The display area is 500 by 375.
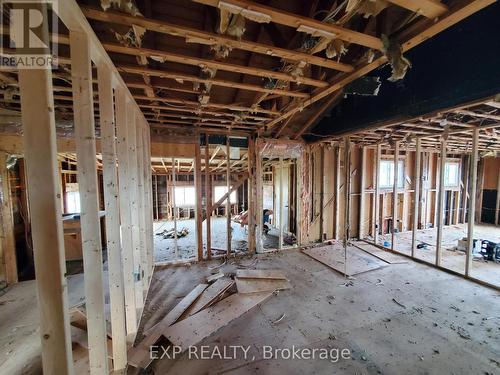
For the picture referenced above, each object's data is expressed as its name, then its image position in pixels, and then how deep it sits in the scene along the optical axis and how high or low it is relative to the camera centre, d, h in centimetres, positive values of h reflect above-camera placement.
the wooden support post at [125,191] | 202 -15
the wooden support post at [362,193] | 560 -56
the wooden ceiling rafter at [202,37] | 136 +104
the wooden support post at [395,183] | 470 -25
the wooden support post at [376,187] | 507 -38
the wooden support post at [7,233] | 323 -91
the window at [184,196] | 993 -105
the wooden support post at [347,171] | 404 +3
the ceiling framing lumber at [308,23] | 129 +103
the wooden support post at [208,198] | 424 -51
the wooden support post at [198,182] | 425 -16
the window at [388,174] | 621 -6
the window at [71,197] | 586 -62
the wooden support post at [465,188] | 723 -60
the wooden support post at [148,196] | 345 -37
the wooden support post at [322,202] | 540 -77
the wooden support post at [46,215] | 91 -18
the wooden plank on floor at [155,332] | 195 -174
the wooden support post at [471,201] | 346 -49
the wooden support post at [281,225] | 479 -121
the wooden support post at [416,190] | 425 -38
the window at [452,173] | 714 -6
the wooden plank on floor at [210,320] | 223 -177
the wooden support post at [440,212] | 394 -76
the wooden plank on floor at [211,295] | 272 -174
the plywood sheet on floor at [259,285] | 315 -177
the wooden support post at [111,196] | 167 -17
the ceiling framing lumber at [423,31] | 128 +101
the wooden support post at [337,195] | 544 -59
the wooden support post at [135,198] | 231 -27
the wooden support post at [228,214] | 441 -85
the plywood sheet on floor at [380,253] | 431 -184
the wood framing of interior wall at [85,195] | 92 -12
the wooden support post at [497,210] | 722 -138
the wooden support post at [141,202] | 273 -38
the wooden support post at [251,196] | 469 -51
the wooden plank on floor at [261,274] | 350 -174
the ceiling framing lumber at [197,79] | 199 +100
